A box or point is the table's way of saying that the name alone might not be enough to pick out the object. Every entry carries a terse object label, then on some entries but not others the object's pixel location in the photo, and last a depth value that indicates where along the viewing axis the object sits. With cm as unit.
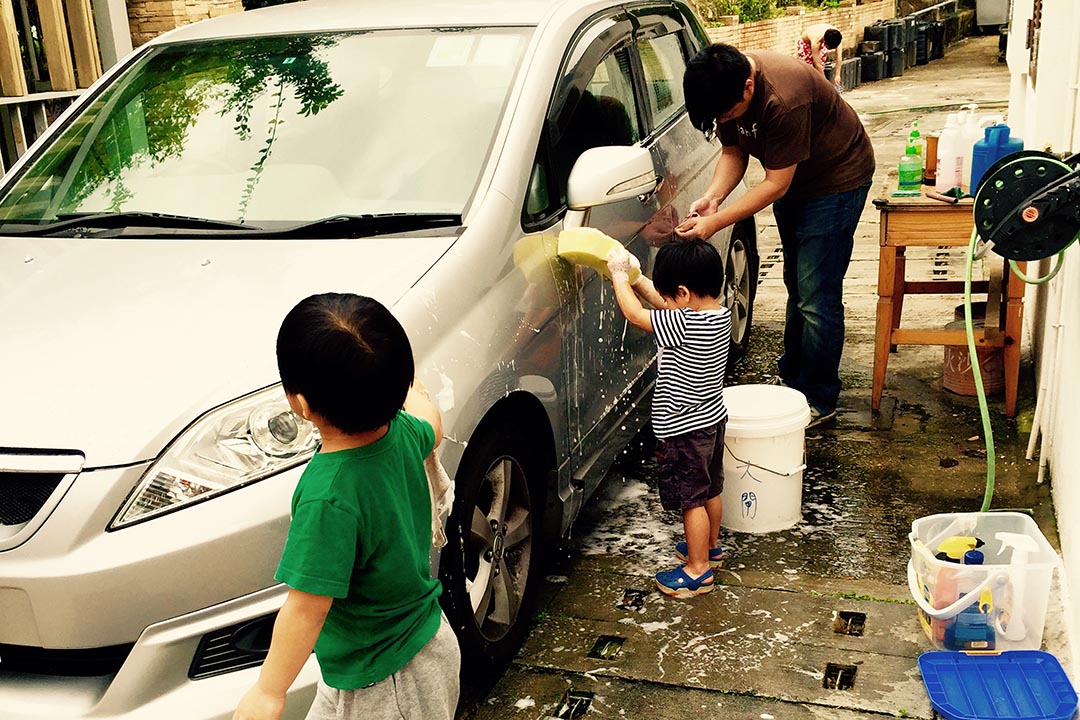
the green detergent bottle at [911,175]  515
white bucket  420
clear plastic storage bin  337
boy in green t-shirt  197
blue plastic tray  312
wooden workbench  505
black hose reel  316
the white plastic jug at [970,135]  497
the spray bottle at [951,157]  503
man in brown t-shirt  447
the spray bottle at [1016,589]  337
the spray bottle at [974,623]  340
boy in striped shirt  371
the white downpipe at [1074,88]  441
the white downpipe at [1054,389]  439
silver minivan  249
